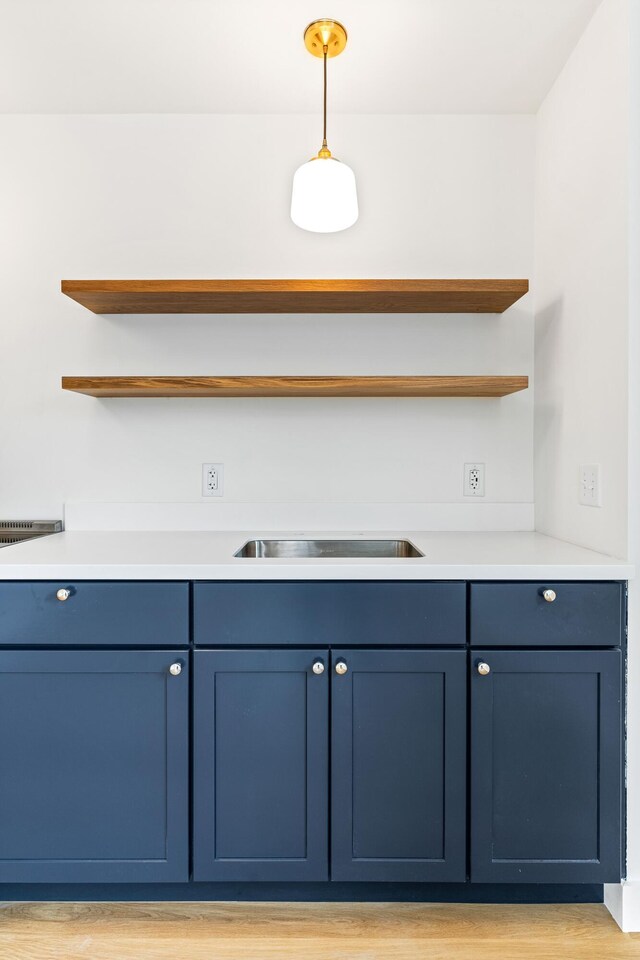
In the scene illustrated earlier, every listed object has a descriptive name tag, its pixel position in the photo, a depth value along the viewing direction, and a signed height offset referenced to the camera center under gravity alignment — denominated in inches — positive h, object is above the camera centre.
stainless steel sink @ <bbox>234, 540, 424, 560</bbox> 75.4 -9.8
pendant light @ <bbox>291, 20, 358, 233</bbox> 60.4 +29.3
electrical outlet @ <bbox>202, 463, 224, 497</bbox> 81.0 -0.6
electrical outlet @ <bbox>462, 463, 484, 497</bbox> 80.7 -1.1
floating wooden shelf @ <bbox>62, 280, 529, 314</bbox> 68.4 +21.4
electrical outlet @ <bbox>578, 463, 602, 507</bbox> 62.2 -1.5
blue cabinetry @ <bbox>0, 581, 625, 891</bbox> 55.8 -24.6
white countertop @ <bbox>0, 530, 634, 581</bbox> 55.4 -8.9
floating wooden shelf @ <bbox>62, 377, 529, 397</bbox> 69.1 +10.3
